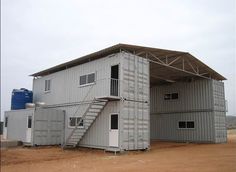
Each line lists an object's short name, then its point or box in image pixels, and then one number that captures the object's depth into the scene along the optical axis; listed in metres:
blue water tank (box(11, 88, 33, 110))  18.61
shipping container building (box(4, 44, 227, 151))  13.21
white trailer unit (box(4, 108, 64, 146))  15.46
